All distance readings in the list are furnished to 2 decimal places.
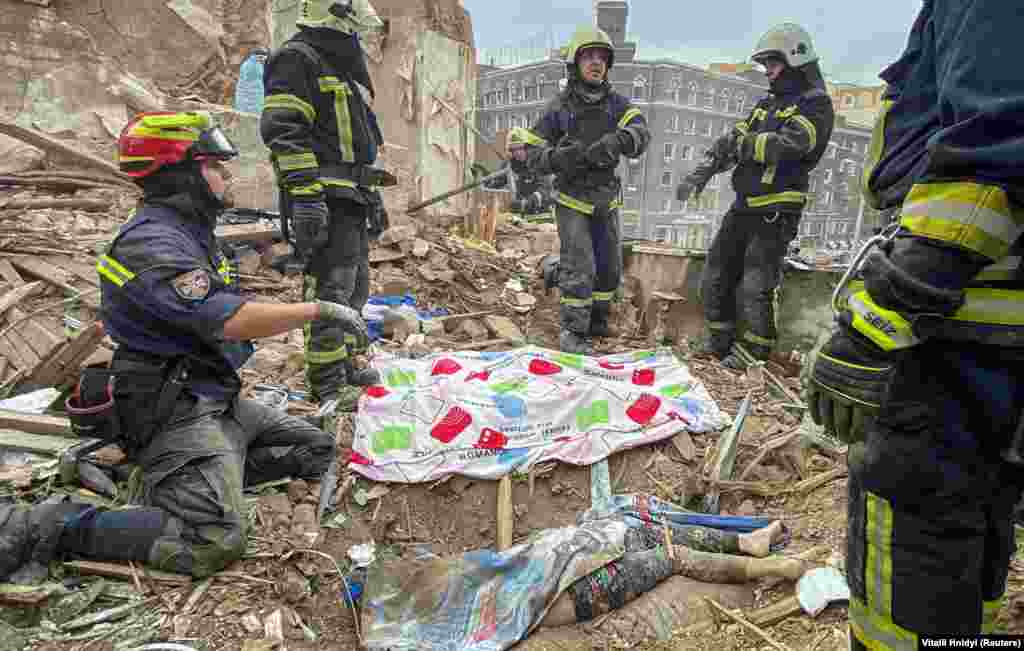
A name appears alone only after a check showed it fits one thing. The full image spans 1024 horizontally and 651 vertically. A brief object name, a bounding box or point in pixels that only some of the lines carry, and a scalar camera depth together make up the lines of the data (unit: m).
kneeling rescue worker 2.56
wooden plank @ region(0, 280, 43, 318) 4.45
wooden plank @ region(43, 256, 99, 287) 5.29
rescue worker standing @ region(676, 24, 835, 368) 4.84
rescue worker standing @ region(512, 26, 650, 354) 5.38
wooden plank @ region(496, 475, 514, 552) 3.42
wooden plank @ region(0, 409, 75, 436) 3.24
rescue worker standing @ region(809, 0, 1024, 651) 1.30
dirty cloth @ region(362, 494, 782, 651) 2.53
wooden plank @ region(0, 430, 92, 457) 3.10
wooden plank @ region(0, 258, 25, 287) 4.91
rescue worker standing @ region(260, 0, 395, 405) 3.91
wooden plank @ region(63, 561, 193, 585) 2.53
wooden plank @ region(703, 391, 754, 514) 3.42
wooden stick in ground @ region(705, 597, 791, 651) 2.29
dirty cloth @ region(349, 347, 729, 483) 3.80
